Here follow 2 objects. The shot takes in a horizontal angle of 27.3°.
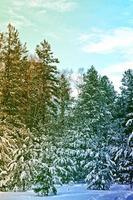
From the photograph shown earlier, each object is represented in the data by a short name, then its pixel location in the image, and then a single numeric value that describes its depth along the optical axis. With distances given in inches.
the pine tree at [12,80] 888.4
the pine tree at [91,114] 890.8
